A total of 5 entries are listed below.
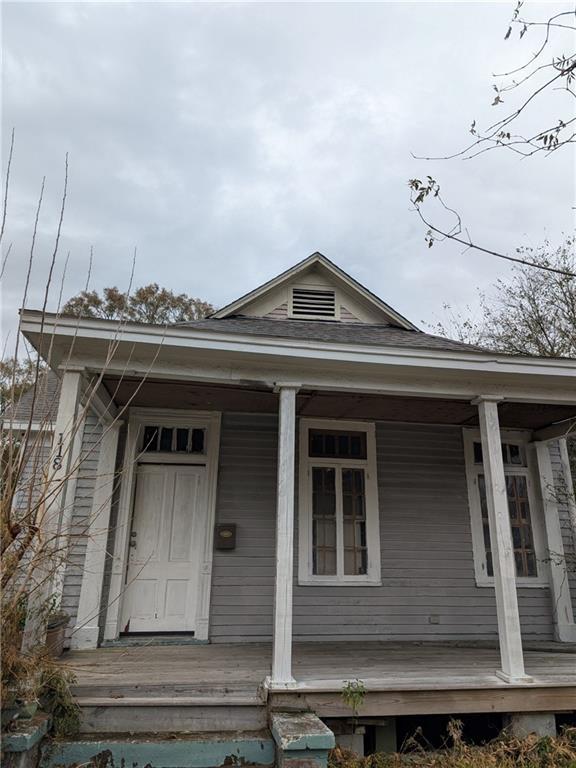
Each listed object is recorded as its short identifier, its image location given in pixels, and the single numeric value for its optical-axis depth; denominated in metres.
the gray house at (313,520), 3.68
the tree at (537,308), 11.34
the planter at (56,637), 3.94
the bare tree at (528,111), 2.03
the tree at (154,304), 18.72
